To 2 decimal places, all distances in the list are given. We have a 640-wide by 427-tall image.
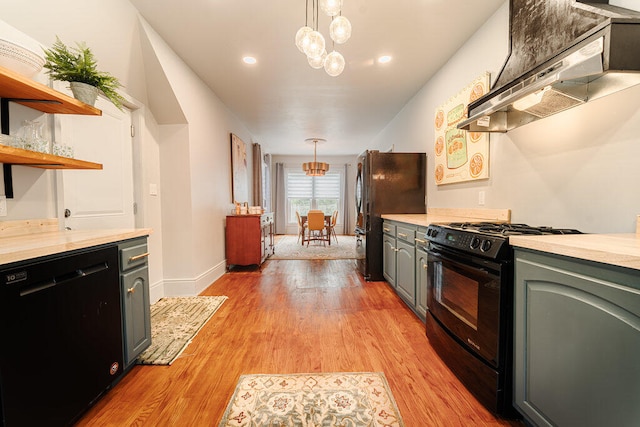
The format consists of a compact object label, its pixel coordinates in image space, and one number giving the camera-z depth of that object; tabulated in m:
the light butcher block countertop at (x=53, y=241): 0.98
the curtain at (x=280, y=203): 8.52
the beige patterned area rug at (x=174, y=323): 1.83
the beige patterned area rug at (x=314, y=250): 5.27
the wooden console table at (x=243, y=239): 4.07
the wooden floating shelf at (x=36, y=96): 1.22
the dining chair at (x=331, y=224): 6.55
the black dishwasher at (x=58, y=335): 0.94
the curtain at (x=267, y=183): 7.49
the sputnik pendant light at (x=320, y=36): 1.44
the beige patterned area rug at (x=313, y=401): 1.28
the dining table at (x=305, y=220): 6.48
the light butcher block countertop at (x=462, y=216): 2.11
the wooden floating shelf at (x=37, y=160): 1.21
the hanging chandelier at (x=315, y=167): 6.50
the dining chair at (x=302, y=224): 6.65
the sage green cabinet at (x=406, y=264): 2.28
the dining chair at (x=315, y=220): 6.34
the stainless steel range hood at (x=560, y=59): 0.99
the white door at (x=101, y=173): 1.94
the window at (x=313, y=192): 8.77
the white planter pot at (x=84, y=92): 1.56
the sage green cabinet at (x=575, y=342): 0.79
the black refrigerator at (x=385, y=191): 3.44
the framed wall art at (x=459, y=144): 2.31
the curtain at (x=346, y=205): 8.69
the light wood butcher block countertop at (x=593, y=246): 0.77
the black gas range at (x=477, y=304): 1.25
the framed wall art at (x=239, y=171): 4.47
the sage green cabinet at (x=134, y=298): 1.54
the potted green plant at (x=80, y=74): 1.48
